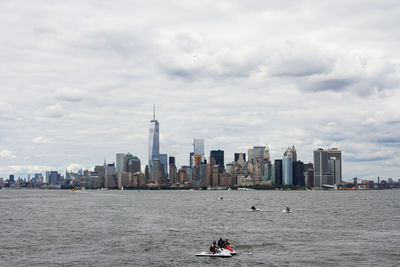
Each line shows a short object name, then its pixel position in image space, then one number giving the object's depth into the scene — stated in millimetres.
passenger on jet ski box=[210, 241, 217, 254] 74875
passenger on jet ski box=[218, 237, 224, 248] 76244
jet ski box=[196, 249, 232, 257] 74450
